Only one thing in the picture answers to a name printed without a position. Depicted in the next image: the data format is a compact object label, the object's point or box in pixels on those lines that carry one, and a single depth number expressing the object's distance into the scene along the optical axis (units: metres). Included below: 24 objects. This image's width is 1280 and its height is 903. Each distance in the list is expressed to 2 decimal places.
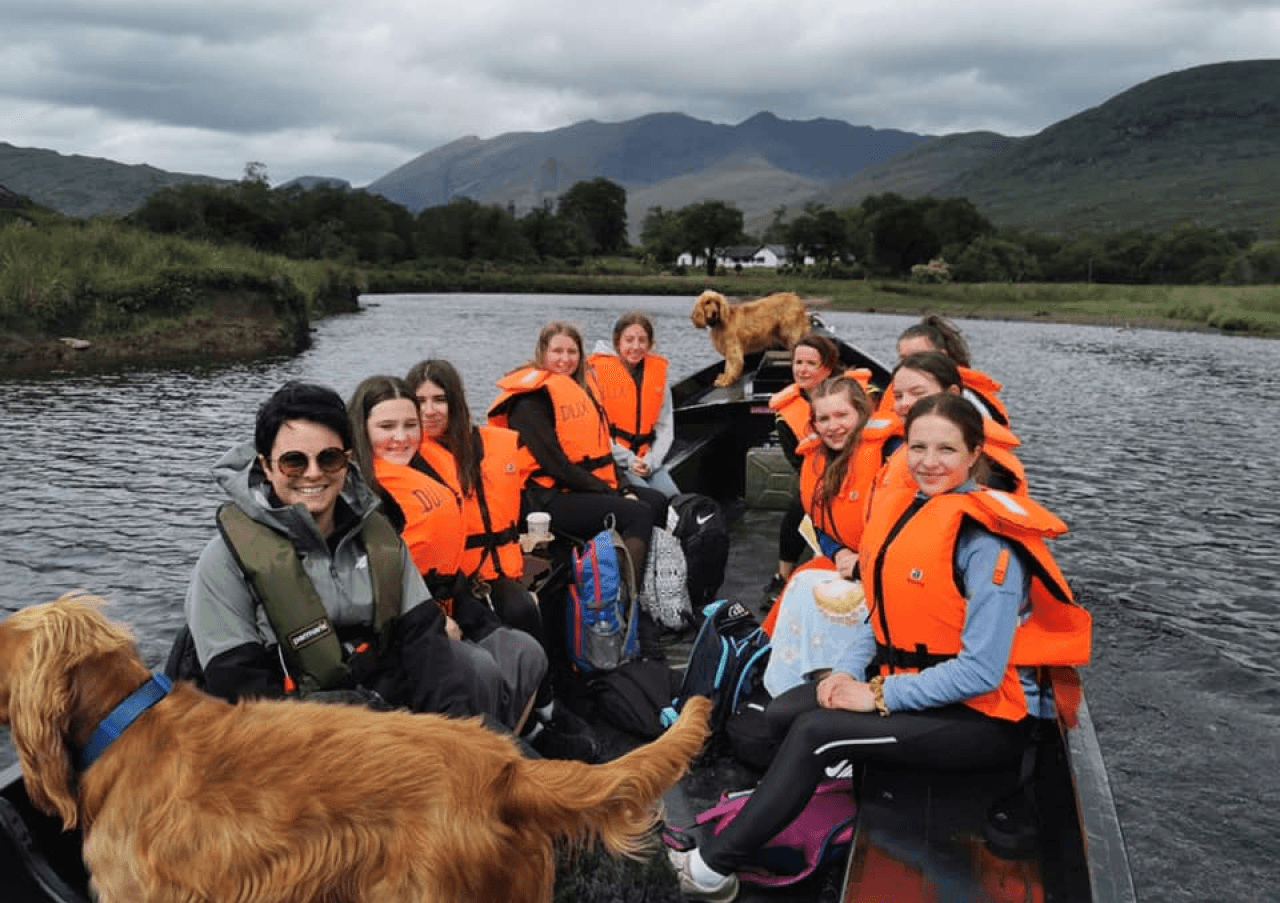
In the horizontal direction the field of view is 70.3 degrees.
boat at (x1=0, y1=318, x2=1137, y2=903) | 2.31
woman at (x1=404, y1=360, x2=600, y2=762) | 3.98
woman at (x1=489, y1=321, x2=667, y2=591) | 5.37
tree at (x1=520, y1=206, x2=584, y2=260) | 107.94
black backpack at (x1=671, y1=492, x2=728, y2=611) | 5.88
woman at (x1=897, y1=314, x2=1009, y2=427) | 5.39
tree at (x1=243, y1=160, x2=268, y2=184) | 83.56
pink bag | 3.11
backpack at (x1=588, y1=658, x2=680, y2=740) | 4.29
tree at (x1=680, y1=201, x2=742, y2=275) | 116.38
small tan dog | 11.42
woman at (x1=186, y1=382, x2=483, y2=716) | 2.56
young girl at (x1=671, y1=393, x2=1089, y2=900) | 2.80
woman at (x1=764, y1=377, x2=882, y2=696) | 3.76
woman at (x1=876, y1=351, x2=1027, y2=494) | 3.76
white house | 123.38
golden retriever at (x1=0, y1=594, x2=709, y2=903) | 1.76
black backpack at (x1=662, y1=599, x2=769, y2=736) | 4.09
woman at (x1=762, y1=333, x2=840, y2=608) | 5.73
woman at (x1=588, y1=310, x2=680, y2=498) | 6.75
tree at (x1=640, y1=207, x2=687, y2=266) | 113.69
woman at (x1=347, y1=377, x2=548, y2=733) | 3.60
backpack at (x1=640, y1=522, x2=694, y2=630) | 5.33
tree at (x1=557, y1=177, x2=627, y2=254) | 128.25
